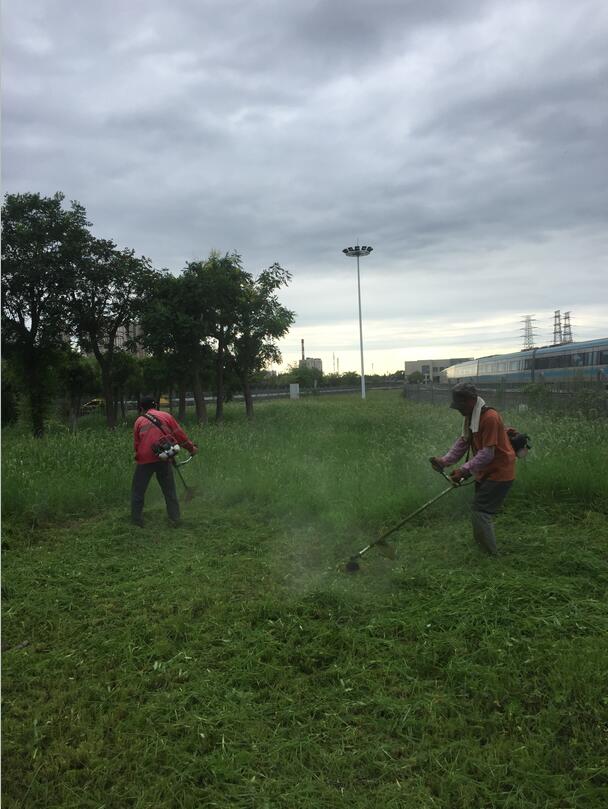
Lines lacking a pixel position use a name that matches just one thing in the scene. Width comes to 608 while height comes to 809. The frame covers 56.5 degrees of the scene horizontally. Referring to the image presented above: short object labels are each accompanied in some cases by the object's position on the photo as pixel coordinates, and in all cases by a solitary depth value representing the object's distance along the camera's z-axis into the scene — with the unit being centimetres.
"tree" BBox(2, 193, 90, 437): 2072
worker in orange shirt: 462
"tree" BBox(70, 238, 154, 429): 2252
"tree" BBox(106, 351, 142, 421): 3006
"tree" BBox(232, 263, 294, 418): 2422
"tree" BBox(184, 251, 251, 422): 2273
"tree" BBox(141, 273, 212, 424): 2200
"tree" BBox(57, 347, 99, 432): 2959
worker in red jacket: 646
